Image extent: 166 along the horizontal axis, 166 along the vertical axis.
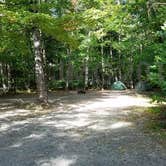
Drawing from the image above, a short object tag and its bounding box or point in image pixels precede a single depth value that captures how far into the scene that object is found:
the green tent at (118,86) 17.33
